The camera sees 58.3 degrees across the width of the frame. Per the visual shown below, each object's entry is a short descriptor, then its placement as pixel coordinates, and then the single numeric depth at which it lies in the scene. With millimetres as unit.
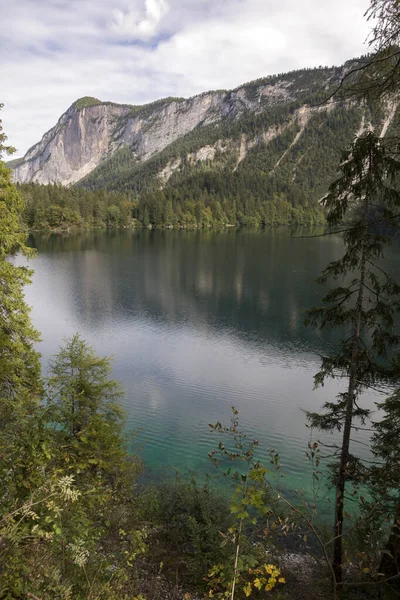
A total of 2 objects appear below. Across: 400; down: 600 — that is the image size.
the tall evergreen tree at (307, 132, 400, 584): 8008
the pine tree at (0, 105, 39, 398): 12461
